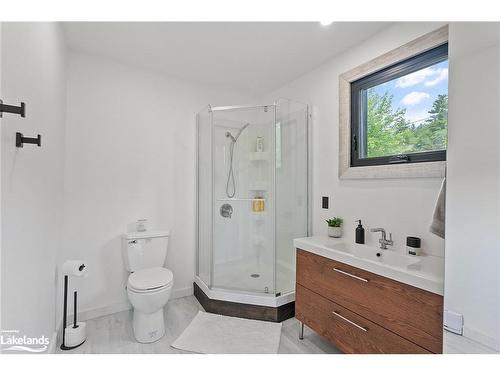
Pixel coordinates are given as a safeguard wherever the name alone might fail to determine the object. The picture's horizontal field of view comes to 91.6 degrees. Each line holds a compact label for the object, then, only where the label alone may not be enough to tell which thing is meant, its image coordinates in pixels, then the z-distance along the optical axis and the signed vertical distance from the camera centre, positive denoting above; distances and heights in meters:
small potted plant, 2.11 -0.37
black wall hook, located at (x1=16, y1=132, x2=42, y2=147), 0.96 +0.17
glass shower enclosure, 2.35 -0.10
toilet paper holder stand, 1.79 -1.12
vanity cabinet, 1.19 -0.72
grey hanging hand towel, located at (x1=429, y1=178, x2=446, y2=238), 1.33 -0.17
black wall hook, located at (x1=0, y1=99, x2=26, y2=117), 0.75 +0.23
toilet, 1.84 -0.81
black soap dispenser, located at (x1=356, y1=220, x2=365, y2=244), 1.92 -0.39
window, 1.59 +0.56
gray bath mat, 1.78 -1.19
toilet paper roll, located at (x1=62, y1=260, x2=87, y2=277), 1.77 -0.62
